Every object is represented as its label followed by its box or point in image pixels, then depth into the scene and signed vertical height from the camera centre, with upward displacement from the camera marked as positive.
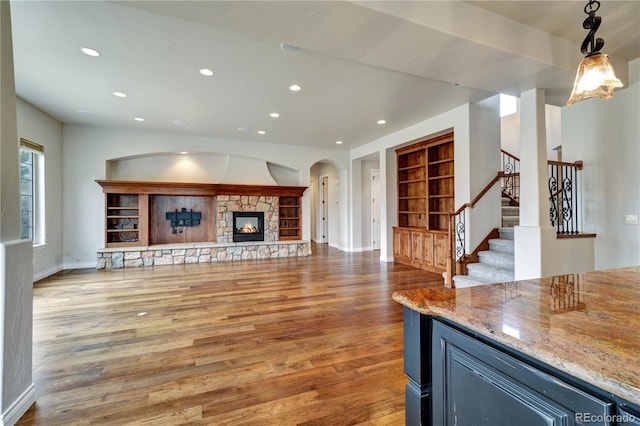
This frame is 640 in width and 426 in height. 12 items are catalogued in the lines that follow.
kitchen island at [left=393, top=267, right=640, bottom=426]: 0.66 -0.41
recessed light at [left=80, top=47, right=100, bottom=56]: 3.11 +1.84
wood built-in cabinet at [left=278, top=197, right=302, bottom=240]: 8.09 -0.12
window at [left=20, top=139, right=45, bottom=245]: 4.98 +0.48
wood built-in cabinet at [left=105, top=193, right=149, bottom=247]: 6.43 -0.09
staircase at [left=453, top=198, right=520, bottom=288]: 3.96 -0.82
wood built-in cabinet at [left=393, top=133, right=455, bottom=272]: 5.69 +0.23
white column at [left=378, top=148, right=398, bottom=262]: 6.82 +0.30
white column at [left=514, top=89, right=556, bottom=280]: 3.33 +0.17
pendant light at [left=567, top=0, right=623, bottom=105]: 1.85 +0.90
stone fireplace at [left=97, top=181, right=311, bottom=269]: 6.38 -0.24
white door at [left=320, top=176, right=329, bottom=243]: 10.11 +0.19
